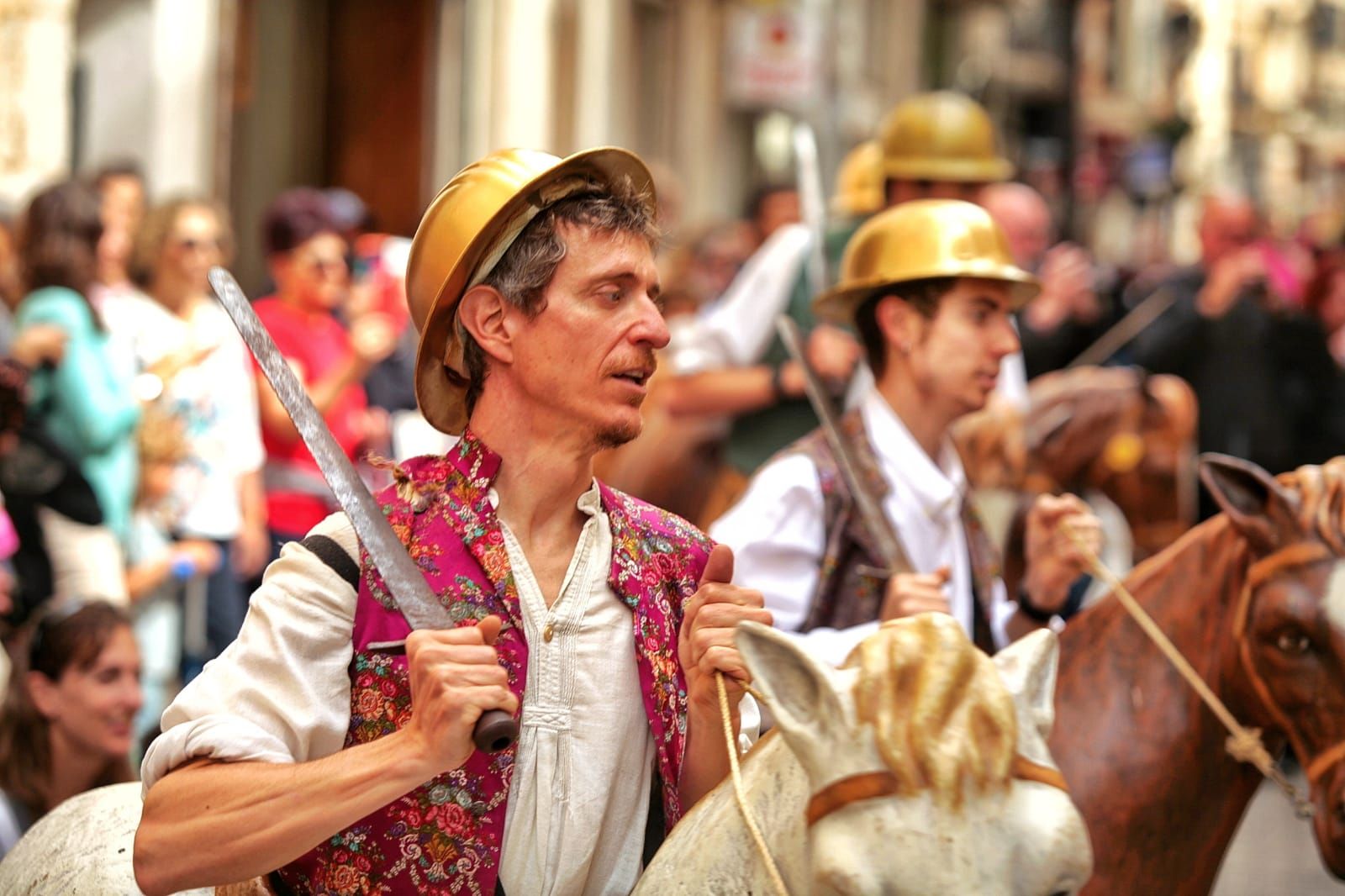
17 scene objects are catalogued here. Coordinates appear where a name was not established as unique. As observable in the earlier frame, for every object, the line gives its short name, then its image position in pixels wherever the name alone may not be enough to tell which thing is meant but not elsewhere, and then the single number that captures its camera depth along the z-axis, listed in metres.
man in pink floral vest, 5.87
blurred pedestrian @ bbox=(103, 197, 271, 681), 16.30
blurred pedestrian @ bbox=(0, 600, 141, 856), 11.40
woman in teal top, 15.05
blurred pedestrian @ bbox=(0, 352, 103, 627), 14.31
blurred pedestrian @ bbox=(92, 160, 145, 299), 16.53
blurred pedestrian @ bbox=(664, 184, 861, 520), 16.20
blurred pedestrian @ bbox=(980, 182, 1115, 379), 20.14
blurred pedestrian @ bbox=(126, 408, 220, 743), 15.80
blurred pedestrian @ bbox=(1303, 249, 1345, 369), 31.59
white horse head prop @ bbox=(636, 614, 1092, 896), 5.13
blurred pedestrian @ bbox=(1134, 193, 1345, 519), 24.87
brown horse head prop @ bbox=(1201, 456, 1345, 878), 8.39
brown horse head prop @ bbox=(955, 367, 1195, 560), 18.52
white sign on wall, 43.34
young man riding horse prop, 10.20
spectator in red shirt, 17.16
